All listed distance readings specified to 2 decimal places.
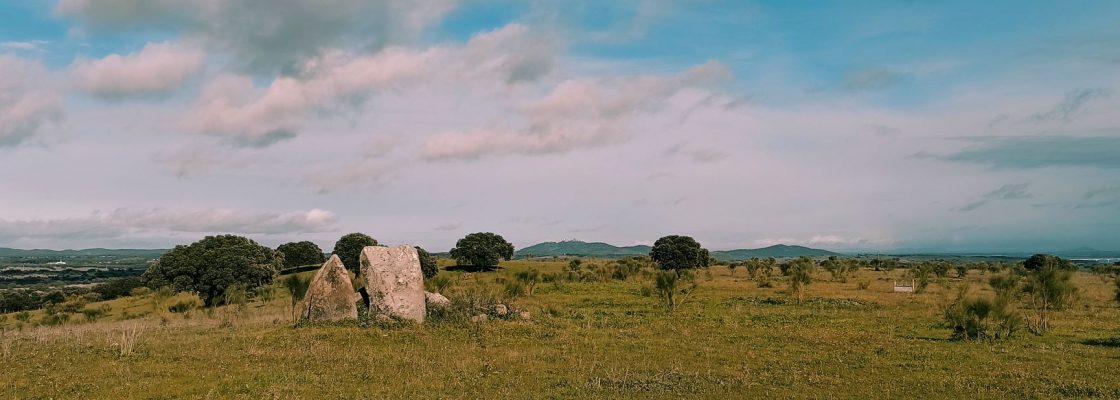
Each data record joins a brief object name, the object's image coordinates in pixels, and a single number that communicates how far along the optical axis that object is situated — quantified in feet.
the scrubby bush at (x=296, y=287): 112.35
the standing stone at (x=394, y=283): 95.63
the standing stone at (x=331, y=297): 94.32
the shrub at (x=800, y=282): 140.97
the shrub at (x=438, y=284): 142.90
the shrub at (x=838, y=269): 222.36
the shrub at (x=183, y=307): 159.38
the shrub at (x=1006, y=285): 127.44
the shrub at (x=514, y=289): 151.96
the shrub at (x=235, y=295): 155.90
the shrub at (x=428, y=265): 253.53
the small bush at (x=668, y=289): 122.83
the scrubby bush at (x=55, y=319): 154.32
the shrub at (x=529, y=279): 172.90
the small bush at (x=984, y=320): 80.89
